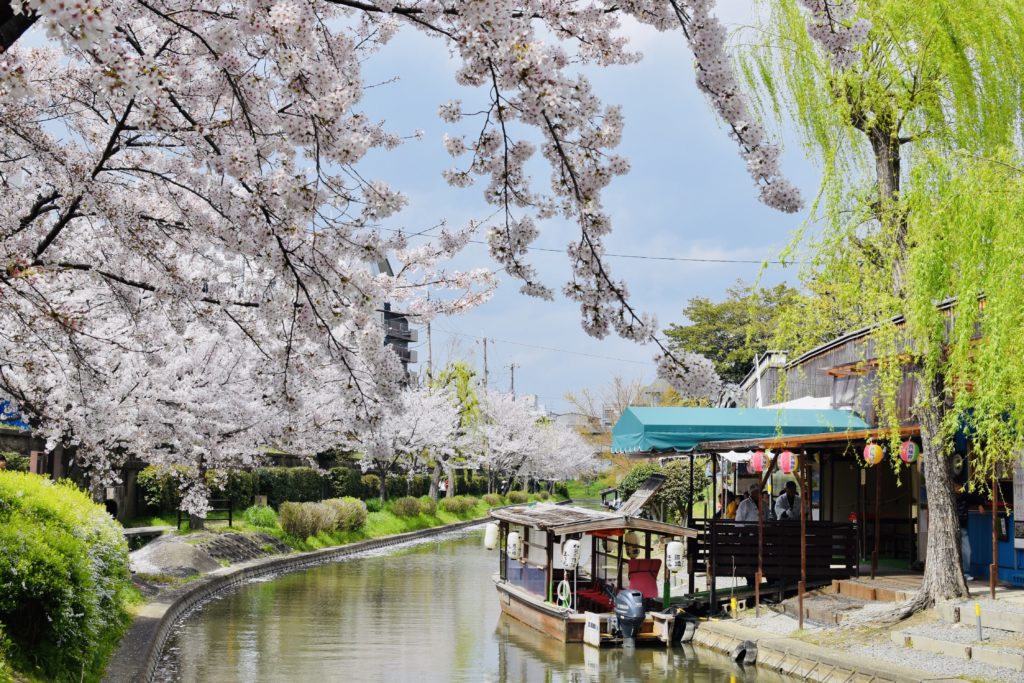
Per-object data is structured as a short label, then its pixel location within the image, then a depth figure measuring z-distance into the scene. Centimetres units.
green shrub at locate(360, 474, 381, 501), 4281
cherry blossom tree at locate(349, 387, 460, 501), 4356
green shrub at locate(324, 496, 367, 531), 3353
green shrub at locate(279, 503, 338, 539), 3025
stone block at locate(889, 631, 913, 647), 1266
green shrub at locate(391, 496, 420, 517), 4103
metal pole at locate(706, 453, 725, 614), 1698
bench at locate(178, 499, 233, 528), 3089
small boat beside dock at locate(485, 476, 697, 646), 1612
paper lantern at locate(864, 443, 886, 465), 1472
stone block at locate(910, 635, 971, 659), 1169
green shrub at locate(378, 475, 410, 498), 4622
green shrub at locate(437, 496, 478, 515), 4812
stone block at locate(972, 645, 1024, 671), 1096
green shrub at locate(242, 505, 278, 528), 3046
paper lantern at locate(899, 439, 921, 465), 1506
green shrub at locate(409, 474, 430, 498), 5134
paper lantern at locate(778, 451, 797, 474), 1653
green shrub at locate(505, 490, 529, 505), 5906
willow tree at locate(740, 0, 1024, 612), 1258
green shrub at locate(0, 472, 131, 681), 873
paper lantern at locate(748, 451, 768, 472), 1735
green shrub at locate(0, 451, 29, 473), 2198
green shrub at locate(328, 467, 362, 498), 3962
